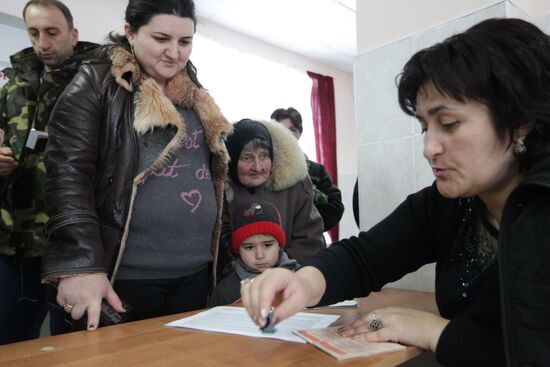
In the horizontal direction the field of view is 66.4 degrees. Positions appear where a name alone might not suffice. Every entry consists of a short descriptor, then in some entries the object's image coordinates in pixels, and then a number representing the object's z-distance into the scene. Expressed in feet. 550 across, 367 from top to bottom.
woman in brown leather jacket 3.18
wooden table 2.25
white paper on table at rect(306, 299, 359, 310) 3.68
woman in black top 2.11
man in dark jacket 7.20
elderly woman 5.41
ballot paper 2.74
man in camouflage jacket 4.54
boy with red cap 5.01
